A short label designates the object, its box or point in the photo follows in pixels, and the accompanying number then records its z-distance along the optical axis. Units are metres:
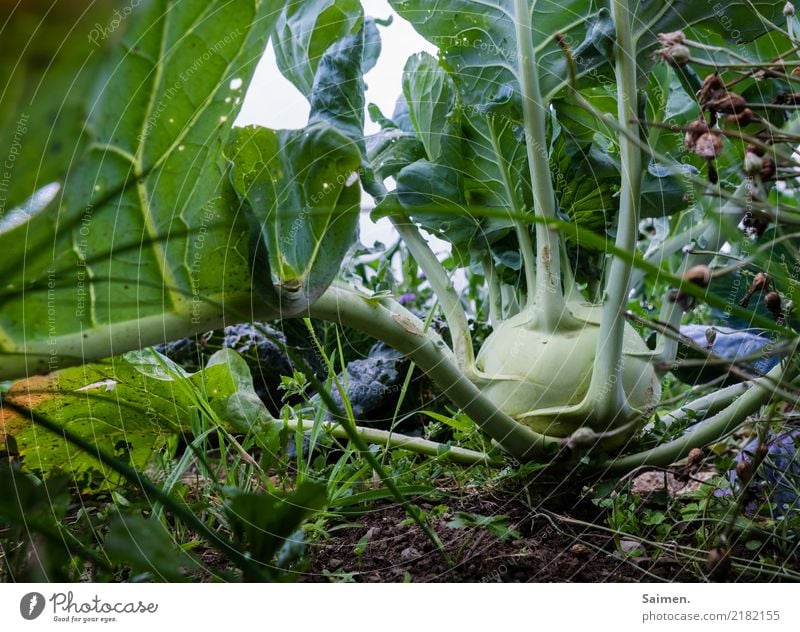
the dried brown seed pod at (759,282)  0.40
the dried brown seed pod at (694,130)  0.36
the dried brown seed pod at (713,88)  0.37
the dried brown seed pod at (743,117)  0.35
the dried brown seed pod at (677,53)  0.35
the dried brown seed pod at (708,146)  0.35
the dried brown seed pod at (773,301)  0.40
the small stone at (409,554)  0.44
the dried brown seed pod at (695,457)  0.41
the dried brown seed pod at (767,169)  0.34
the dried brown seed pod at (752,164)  0.32
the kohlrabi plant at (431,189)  0.38
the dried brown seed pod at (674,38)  0.36
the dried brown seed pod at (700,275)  0.29
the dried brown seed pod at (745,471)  0.39
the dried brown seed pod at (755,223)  0.41
